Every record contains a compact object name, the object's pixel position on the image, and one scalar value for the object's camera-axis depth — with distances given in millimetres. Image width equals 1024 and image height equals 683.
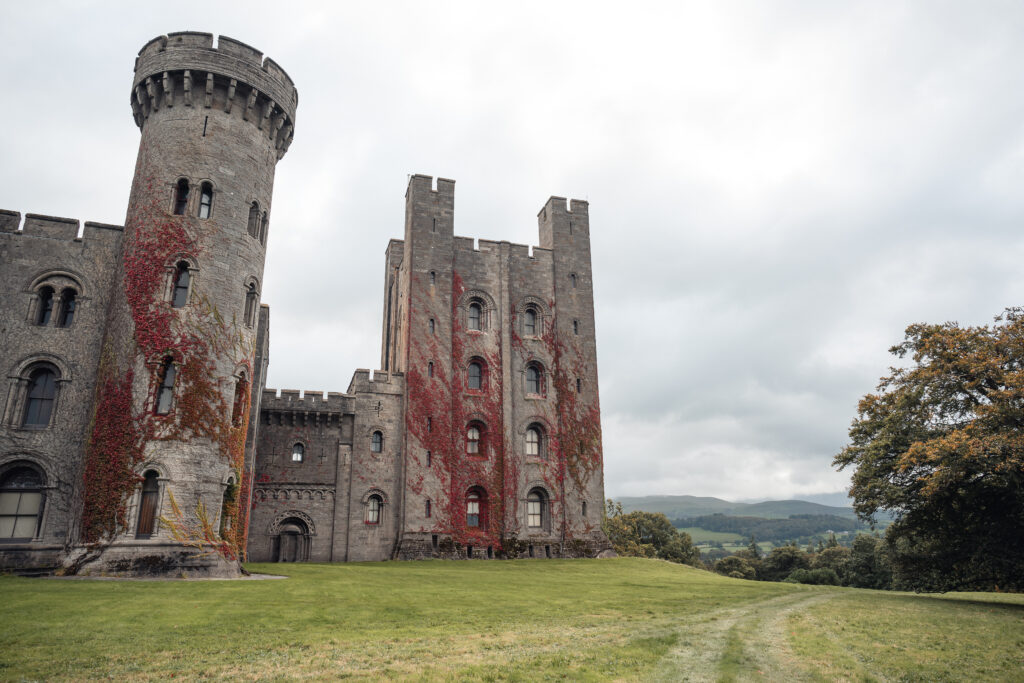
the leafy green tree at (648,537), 60719
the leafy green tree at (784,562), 66875
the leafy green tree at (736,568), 70438
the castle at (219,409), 21625
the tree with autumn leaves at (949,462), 20516
